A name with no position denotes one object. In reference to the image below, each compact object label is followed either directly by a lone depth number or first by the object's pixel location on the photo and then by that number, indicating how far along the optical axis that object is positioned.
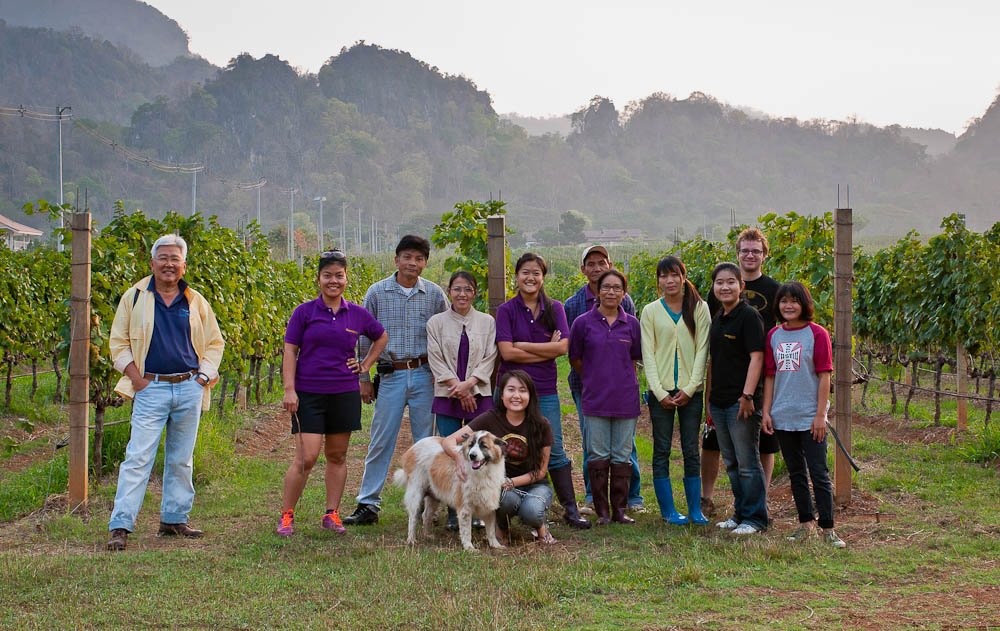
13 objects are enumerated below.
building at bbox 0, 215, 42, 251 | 65.75
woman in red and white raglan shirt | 5.10
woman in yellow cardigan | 5.56
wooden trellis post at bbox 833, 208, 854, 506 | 6.07
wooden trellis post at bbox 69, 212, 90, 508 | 6.10
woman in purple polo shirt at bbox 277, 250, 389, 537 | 5.55
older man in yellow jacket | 5.34
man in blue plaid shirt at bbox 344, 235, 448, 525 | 5.83
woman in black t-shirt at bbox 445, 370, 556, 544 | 5.29
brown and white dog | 5.00
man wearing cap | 6.17
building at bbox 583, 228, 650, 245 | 100.00
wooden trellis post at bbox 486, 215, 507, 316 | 6.45
